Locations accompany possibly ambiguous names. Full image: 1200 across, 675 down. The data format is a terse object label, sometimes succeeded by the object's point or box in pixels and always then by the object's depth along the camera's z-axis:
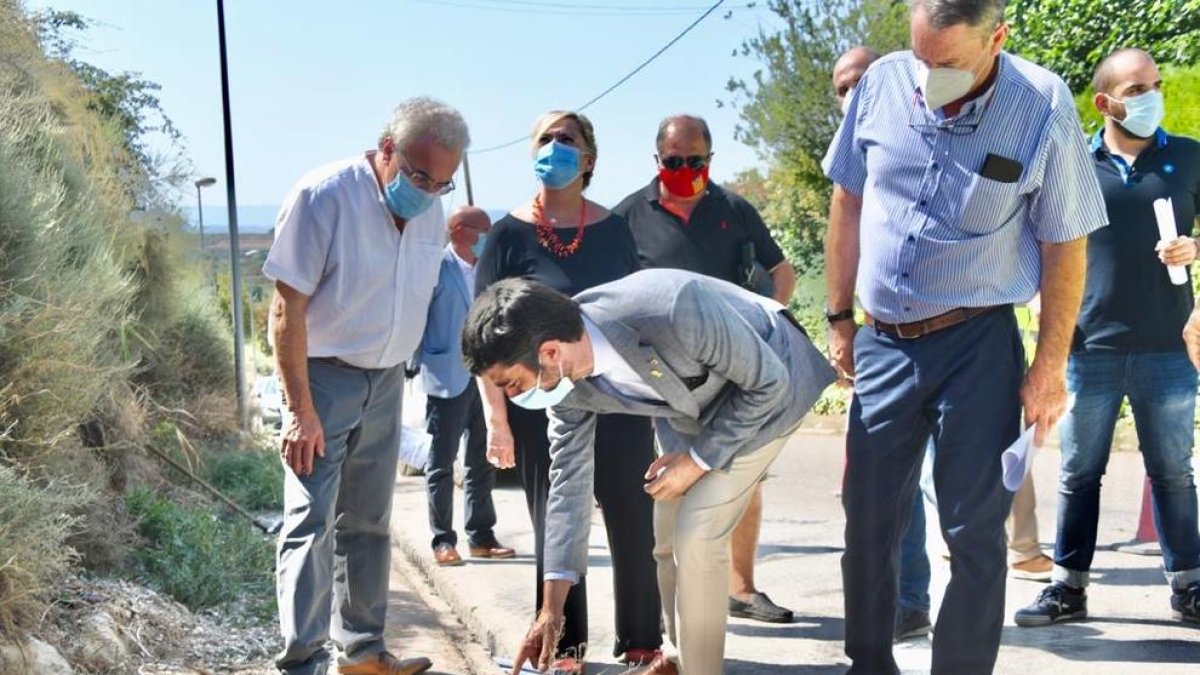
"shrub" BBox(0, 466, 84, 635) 4.43
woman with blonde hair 5.07
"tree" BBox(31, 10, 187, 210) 10.14
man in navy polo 5.45
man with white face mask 4.02
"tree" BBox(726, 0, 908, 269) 23.52
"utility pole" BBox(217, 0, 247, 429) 19.97
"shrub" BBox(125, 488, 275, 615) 6.23
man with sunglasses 5.74
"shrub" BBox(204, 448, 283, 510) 9.93
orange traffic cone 6.75
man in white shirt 4.73
